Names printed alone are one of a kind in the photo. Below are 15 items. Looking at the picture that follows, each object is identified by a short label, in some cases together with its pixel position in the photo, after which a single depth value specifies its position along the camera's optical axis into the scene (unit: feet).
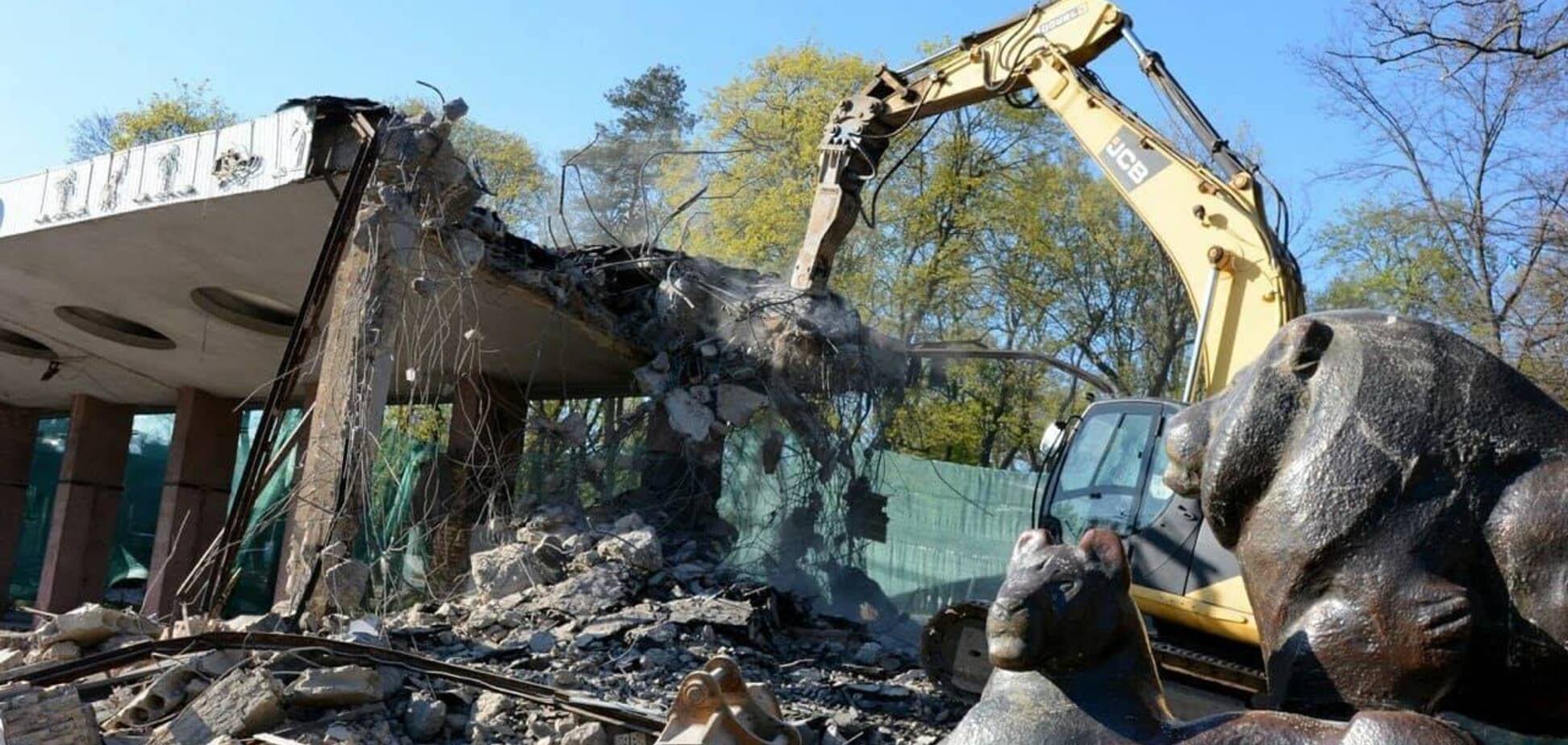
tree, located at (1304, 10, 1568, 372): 60.08
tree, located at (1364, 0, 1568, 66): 39.42
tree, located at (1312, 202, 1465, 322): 81.56
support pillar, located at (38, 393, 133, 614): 62.59
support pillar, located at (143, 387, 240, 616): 59.52
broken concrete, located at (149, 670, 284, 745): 21.91
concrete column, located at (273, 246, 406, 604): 29.40
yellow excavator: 27.48
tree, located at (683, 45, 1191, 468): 89.10
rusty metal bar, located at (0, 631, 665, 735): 24.59
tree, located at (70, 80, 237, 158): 119.44
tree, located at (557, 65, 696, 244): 47.57
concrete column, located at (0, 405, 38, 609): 68.03
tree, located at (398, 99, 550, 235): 106.01
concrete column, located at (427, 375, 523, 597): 39.93
